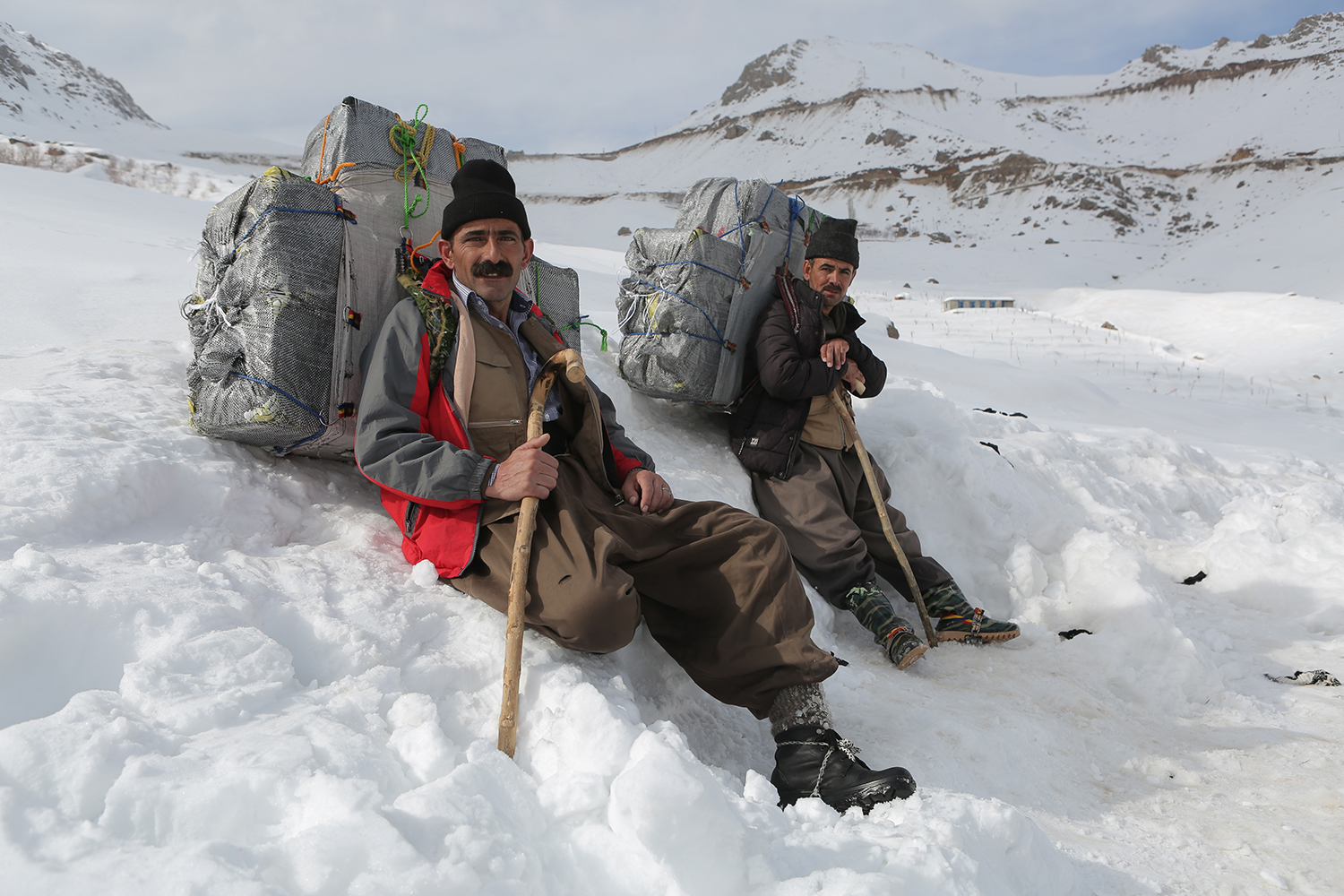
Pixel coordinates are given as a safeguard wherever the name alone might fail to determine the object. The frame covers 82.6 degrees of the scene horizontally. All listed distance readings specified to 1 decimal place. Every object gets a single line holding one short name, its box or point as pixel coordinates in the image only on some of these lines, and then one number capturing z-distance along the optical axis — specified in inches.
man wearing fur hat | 131.7
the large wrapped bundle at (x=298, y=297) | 100.1
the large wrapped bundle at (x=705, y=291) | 153.6
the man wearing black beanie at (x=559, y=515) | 81.3
